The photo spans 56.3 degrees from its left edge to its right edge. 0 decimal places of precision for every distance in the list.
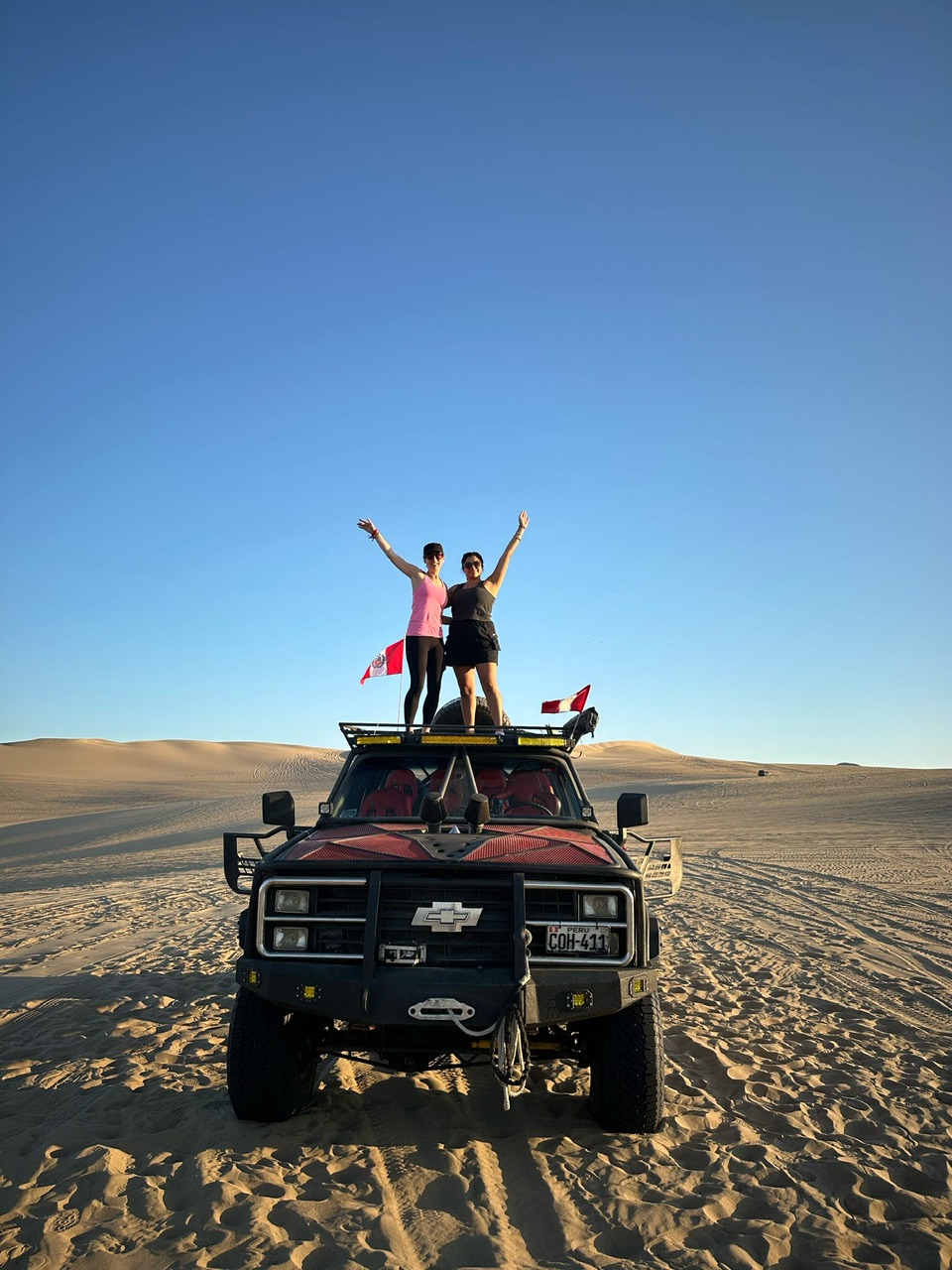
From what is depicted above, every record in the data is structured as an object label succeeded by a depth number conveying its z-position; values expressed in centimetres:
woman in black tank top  862
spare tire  874
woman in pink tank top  848
